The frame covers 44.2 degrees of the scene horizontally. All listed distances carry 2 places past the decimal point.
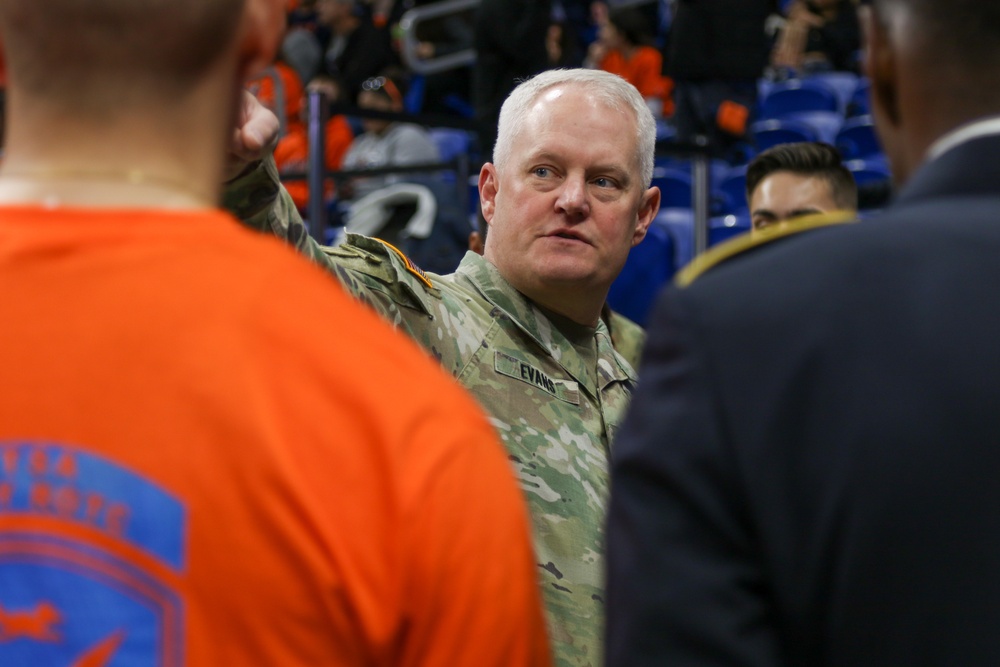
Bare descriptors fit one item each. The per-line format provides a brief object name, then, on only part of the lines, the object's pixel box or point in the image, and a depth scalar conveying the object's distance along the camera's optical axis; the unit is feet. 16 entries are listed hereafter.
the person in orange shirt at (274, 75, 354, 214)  23.41
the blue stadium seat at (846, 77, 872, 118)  26.32
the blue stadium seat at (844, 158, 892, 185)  19.94
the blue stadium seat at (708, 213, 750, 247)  17.94
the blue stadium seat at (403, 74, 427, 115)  30.73
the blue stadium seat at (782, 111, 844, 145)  25.23
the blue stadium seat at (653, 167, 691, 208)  20.44
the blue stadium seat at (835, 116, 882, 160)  23.63
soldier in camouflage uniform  5.90
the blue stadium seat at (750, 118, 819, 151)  22.90
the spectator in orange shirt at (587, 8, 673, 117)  26.99
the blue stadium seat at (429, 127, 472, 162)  27.86
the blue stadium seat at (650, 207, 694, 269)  16.90
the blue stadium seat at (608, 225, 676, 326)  16.02
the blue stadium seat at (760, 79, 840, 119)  26.48
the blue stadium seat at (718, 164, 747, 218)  20.83
